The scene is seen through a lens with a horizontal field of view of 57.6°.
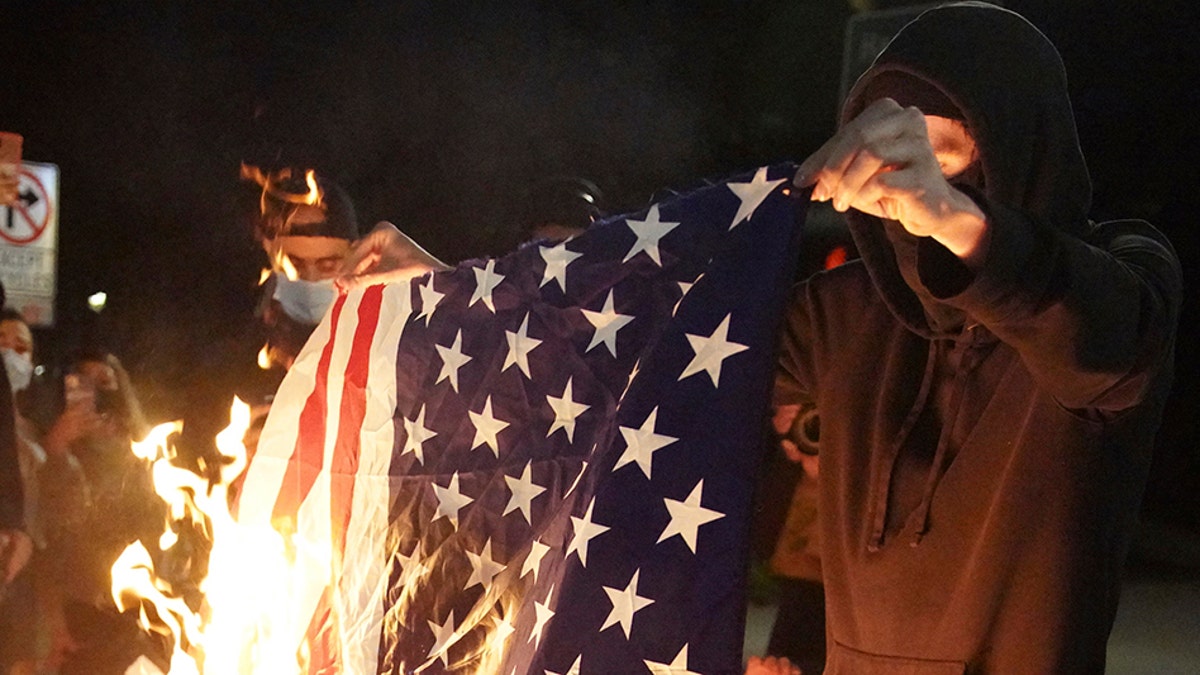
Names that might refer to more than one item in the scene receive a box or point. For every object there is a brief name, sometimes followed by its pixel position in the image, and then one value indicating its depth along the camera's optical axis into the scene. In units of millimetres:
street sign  7395
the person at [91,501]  4352
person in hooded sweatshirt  1399
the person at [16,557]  3945
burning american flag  1508
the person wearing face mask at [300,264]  3766
